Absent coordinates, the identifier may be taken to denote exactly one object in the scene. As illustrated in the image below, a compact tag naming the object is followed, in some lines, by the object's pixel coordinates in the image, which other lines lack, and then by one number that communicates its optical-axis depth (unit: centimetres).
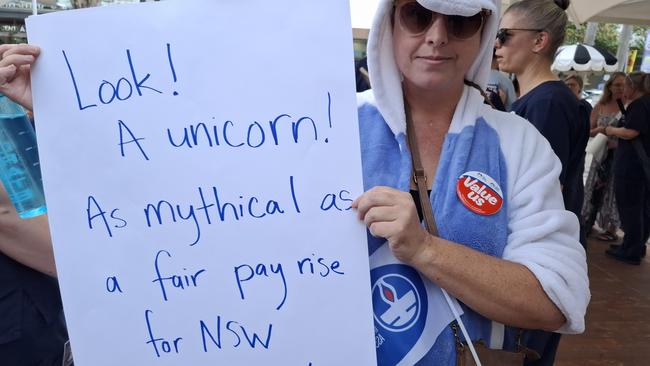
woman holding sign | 91
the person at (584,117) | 216
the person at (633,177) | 439
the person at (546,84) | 204
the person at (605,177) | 508
